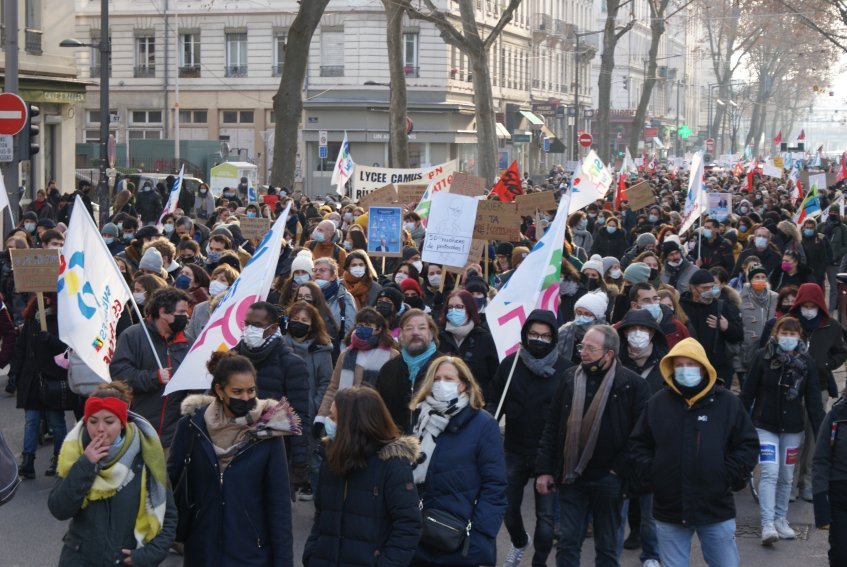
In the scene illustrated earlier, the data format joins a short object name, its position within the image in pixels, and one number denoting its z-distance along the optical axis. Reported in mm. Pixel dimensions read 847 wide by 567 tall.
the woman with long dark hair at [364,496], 5113
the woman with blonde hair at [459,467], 5785
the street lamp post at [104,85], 25656
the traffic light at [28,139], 17578
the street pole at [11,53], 18828
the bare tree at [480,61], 34250
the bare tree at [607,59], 50781
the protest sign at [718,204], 22250
